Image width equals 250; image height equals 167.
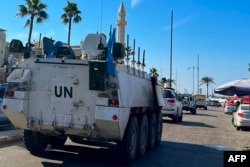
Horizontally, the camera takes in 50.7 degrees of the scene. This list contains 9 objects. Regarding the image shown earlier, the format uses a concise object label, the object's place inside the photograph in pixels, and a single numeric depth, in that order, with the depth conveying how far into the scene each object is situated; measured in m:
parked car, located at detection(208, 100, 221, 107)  67.37
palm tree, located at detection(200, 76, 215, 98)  98.47
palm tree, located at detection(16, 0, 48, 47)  34.27
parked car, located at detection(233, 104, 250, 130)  15.01
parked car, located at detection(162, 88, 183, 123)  17.06
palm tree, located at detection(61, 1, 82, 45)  39.02
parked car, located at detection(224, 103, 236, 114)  33.29
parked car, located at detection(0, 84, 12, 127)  9.41
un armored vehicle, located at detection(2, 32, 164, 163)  5.56
